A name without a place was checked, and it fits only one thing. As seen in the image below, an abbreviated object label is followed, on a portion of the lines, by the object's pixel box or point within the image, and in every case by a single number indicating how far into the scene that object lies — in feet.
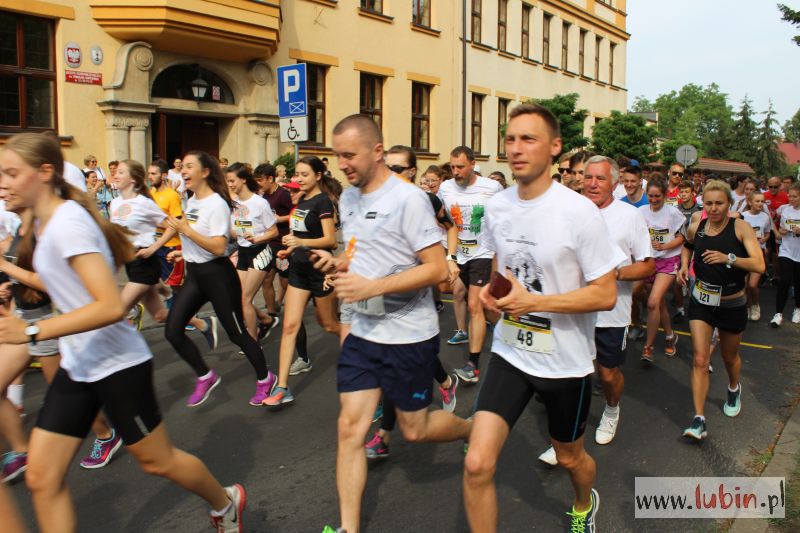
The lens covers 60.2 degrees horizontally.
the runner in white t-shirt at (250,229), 23.02
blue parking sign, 31.99
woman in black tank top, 16.43
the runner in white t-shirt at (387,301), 11.27
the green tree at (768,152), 249.55
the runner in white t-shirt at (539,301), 9.48
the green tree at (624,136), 94.02
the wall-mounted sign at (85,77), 45.27
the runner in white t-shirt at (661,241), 23.53
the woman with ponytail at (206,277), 17.71
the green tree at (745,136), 252.83
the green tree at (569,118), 83.15
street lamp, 51.80
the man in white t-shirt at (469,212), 22.09
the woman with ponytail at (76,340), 9.06
